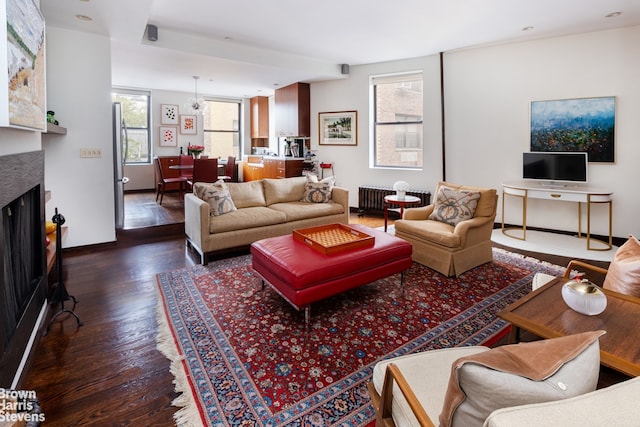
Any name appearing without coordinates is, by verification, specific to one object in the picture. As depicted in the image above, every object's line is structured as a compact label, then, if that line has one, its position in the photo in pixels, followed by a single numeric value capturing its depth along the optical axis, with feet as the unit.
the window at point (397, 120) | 20.18
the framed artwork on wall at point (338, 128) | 21.98
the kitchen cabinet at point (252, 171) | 26.61
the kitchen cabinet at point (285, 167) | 23.31
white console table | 14.14
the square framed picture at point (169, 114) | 27.35
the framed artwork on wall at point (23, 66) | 4.71
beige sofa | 12.47
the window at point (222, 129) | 30.32
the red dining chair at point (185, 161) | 26.22
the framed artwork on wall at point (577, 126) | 15.05
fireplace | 5.03
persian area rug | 5.78
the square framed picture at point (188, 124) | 28.40
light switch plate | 13.65
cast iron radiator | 20.51
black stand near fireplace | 8.31
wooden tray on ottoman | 9.14
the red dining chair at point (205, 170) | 19.26
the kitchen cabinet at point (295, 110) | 23.44
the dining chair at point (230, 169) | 26.40
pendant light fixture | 25.17
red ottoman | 8.05
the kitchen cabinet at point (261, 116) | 29.73
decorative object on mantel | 12.00
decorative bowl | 5.75
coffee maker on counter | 24.98
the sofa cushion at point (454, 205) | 12.20
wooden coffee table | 4.81
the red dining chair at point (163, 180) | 21.19
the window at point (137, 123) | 26.43
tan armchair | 11.13
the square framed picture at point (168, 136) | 27.55
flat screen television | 15.19
